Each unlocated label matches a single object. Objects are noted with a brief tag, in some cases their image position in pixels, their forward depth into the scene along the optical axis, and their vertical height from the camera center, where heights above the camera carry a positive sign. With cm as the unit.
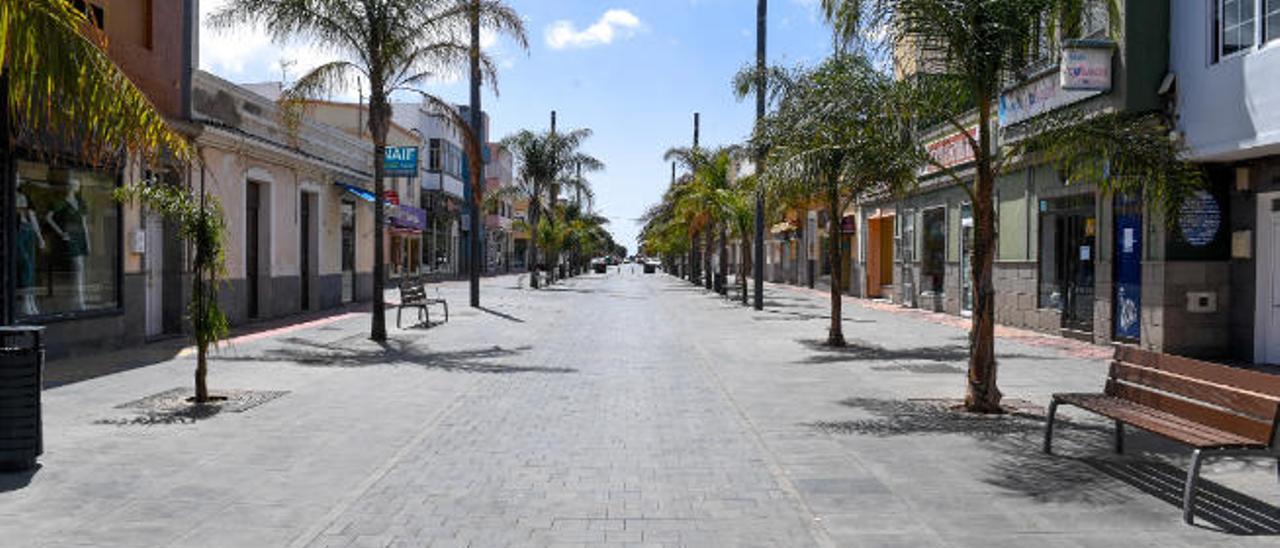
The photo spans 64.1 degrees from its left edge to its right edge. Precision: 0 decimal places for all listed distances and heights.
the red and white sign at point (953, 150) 2145 +244
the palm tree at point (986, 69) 884 +176
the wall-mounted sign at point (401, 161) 3203 +314
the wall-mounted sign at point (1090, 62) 1431 +278
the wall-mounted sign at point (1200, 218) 1406 +59
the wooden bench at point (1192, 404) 552 -90
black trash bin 653 -91
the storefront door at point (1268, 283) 1343 -30
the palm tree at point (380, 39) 1605 +356
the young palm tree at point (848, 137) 1013 +128
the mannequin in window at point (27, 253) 1248 +8
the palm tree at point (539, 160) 4409 +439
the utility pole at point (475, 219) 1891 +104
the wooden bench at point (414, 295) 1950 -69
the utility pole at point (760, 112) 2250 +349
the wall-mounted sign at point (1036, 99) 1586 +267
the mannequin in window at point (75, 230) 1348 +40
